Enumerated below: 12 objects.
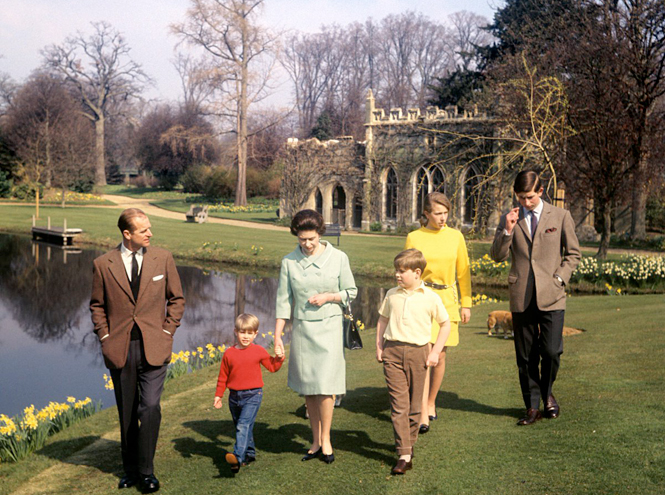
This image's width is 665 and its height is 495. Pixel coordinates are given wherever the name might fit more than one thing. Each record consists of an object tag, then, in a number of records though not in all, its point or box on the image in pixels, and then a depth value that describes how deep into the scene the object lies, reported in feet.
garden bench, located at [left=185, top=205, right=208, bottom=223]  115.85
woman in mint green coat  16.20
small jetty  91.91
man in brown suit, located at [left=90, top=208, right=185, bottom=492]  15.34
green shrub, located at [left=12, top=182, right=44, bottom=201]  151.12
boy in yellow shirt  15.66
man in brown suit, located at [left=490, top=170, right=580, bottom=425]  17.72
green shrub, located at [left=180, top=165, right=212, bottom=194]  175.42
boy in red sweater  16.31
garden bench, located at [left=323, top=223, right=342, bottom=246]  78.87
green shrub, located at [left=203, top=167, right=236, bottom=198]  164.96
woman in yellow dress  17.79
